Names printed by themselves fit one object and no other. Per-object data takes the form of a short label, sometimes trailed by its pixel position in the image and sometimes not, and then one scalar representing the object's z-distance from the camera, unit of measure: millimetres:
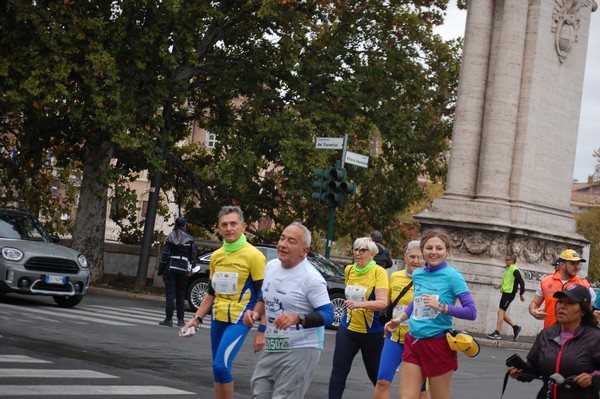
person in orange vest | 13188
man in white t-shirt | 8078
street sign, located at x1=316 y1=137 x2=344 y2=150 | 25184
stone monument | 27531
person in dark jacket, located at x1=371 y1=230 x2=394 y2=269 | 20953
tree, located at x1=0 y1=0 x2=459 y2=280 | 30344
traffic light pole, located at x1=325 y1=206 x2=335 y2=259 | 25062
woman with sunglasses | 11070
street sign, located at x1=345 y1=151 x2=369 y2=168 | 25203
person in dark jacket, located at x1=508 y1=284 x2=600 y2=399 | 6859
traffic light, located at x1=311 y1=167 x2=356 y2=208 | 25047
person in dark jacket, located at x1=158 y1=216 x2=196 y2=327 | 19844
